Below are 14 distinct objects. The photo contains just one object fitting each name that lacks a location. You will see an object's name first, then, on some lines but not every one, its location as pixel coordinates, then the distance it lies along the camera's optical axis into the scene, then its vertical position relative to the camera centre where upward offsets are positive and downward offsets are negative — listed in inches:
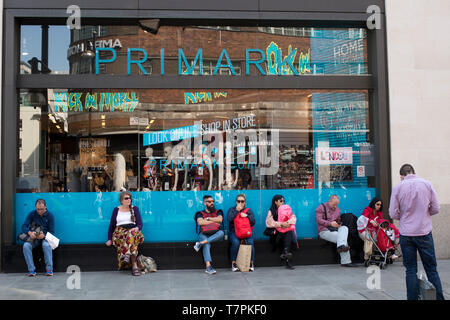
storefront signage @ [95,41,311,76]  351.9 +87.9
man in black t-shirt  324.8 -37.6
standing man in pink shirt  225.0 -24.7
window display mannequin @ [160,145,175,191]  349.1 +1.3
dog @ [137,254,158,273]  322.3 -60.2
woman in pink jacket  331.3 -36.7
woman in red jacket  332.5 -29.6
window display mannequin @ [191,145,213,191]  351.6 +4.6
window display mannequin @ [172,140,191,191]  350.0 +10.9
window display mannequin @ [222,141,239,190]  354.0 +1.4
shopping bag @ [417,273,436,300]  209.8 -52.6
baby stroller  327.9 -50.7
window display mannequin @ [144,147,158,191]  347.9 +3.6
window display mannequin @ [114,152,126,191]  345.1 +4.7
